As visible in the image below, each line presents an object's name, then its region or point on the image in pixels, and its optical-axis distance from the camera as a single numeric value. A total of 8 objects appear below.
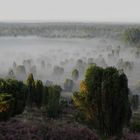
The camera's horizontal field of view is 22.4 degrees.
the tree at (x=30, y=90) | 68.12
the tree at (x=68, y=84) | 171.75
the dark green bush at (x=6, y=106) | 42.31
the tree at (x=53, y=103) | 55.69
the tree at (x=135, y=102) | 97.54
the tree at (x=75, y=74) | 187.79
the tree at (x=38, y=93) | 69.74
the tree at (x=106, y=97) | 39.38
